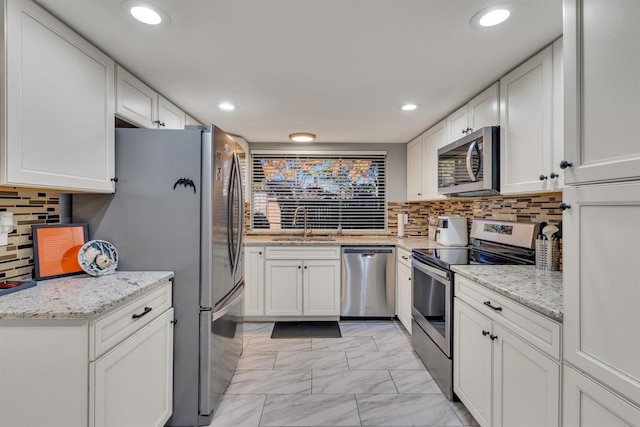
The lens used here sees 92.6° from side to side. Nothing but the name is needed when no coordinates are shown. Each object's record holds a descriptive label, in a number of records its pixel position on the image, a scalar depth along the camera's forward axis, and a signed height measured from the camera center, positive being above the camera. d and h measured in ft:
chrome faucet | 12.83 -0.10
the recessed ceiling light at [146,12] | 4.27 +2.91
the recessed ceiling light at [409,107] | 8.25 +2.94
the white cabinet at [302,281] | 11.07 -2.44
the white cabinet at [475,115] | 6.63 +2.44
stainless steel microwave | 6.48 +1.17
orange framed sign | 5.06 -0.61
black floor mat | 10.21 -4.06
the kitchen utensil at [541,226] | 6.54 -0.26
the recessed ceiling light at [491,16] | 4.26 +2.88
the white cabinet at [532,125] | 5.00 +1.61
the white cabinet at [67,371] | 3.61 -1.95
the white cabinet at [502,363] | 3.87 -2.28
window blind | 13.12 +1.22
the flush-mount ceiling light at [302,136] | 11.41 +2.91
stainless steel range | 6.65 -1.48
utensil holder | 5.87 -0.78
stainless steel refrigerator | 5.82 -0.17
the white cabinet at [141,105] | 5.93 +2.41
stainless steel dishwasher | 11.18 -2.47
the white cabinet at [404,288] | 9.80 -2.50
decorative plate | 5.27 -0.80
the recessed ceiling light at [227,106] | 8.21 +2.95
